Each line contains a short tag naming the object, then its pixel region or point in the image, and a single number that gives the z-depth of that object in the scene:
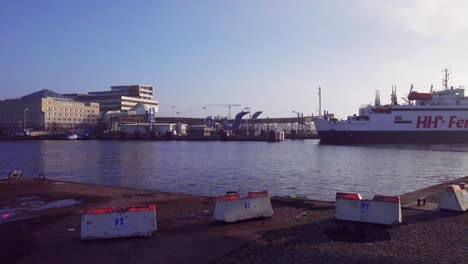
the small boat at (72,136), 110.41
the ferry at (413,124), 68.81
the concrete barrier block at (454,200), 9.98
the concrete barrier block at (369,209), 8.66
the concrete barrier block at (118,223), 7.56
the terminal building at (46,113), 131.75
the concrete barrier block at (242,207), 8.91
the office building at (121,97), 161.75
